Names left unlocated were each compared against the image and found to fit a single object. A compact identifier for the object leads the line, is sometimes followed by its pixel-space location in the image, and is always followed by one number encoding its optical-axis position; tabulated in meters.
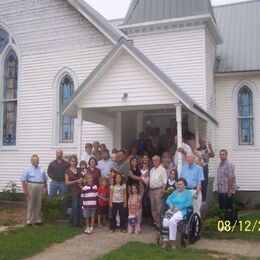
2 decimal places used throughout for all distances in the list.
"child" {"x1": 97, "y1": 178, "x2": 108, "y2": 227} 10.77
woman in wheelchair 8.71
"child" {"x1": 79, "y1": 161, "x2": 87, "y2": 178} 11.12
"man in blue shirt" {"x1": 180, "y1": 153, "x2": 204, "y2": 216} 9.80
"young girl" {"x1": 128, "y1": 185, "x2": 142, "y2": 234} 10.19
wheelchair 8.91
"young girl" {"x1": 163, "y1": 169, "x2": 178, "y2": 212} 10.12
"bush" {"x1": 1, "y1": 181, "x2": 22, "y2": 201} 15.38
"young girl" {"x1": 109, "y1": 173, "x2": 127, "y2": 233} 10.33
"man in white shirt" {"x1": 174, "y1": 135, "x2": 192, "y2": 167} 10.68
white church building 15.18
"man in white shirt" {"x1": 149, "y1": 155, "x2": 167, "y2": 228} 10.27
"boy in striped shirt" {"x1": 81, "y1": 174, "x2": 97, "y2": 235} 10.46
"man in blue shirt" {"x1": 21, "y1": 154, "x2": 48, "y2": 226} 11.09
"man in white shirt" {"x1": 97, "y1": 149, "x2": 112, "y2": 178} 11.45
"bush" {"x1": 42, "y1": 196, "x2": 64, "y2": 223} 11.46
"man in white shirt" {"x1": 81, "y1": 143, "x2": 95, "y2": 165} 12.09
